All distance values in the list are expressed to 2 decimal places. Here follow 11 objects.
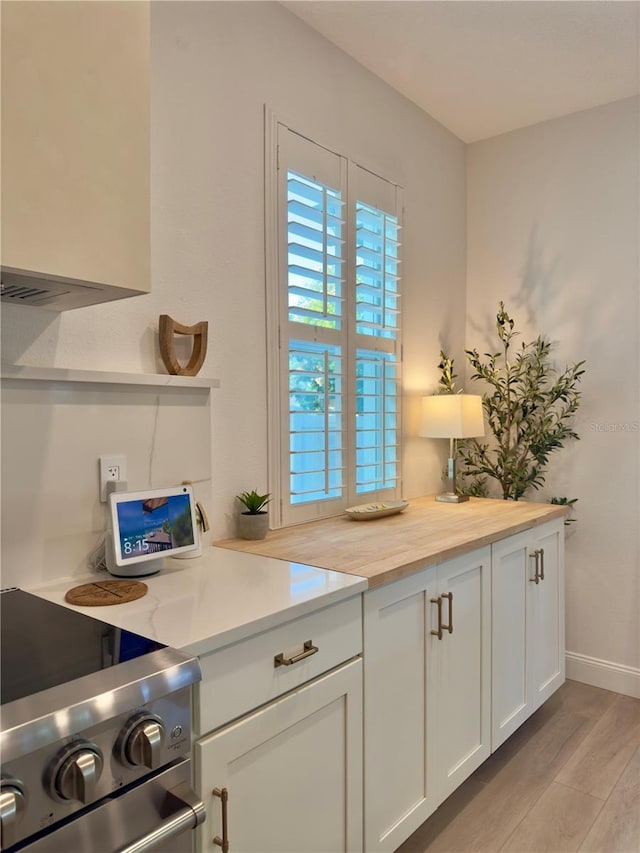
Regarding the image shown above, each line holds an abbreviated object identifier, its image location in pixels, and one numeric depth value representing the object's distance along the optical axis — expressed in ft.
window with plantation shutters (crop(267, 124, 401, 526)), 7.06
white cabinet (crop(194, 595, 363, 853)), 3.76
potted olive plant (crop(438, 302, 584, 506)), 9.51
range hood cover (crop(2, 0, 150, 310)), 3.60
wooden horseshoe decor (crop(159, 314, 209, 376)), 5.71
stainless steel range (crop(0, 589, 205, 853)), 2.76
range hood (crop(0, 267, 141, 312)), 3.85
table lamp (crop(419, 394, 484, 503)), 8.80
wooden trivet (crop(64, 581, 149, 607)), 4.25
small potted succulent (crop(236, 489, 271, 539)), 6.30
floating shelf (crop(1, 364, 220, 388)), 4.54
